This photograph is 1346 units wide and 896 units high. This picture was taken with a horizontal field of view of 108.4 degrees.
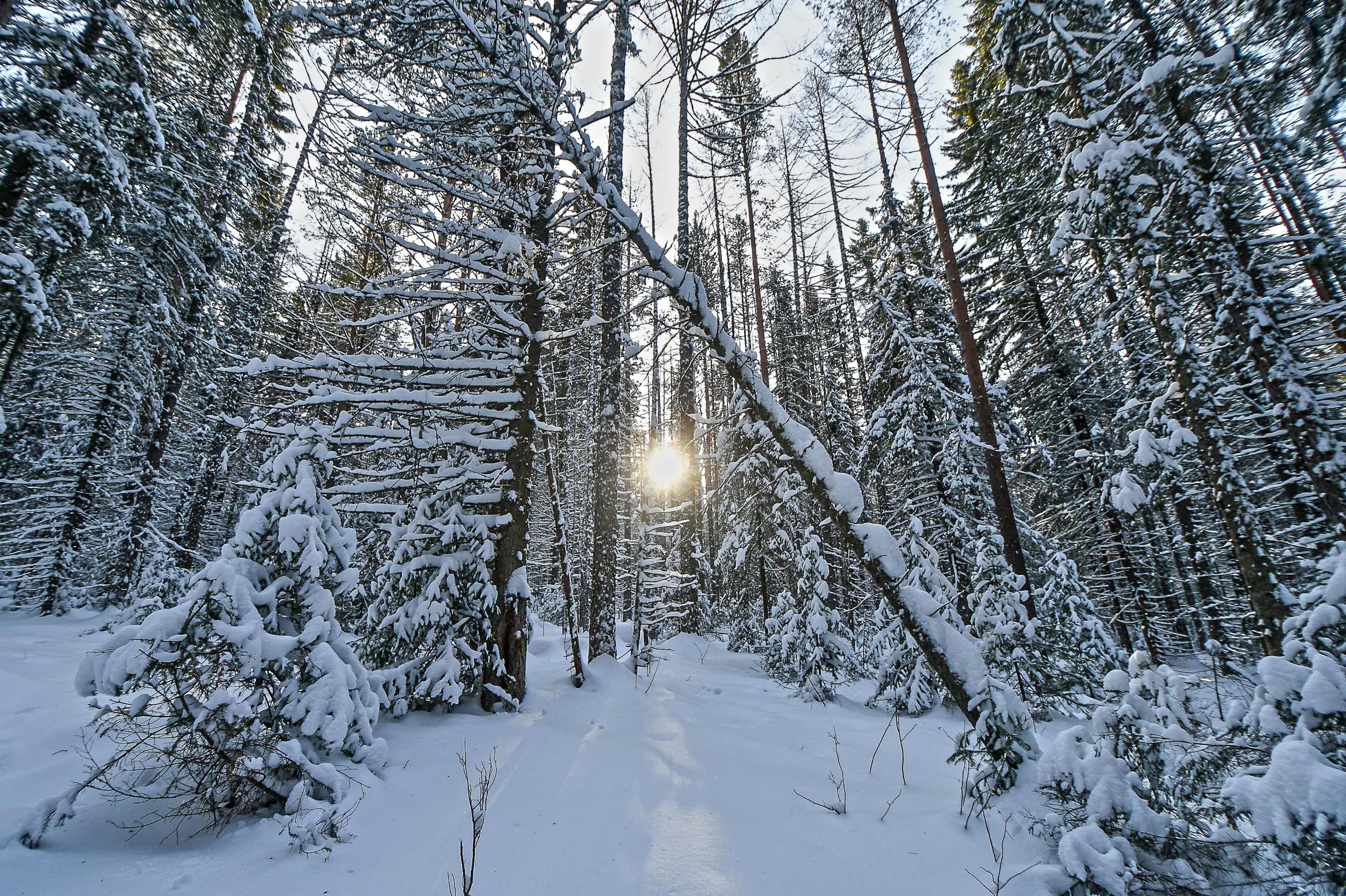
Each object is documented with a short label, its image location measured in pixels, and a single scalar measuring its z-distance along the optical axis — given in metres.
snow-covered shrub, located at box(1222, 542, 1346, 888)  1.95
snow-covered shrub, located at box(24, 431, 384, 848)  2.65
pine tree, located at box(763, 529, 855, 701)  7.70
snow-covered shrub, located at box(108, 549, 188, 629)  9.02
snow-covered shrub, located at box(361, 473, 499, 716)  4.55
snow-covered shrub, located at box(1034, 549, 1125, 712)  7.13
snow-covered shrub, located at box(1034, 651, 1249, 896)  2.19
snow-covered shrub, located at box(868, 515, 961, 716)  6.99
